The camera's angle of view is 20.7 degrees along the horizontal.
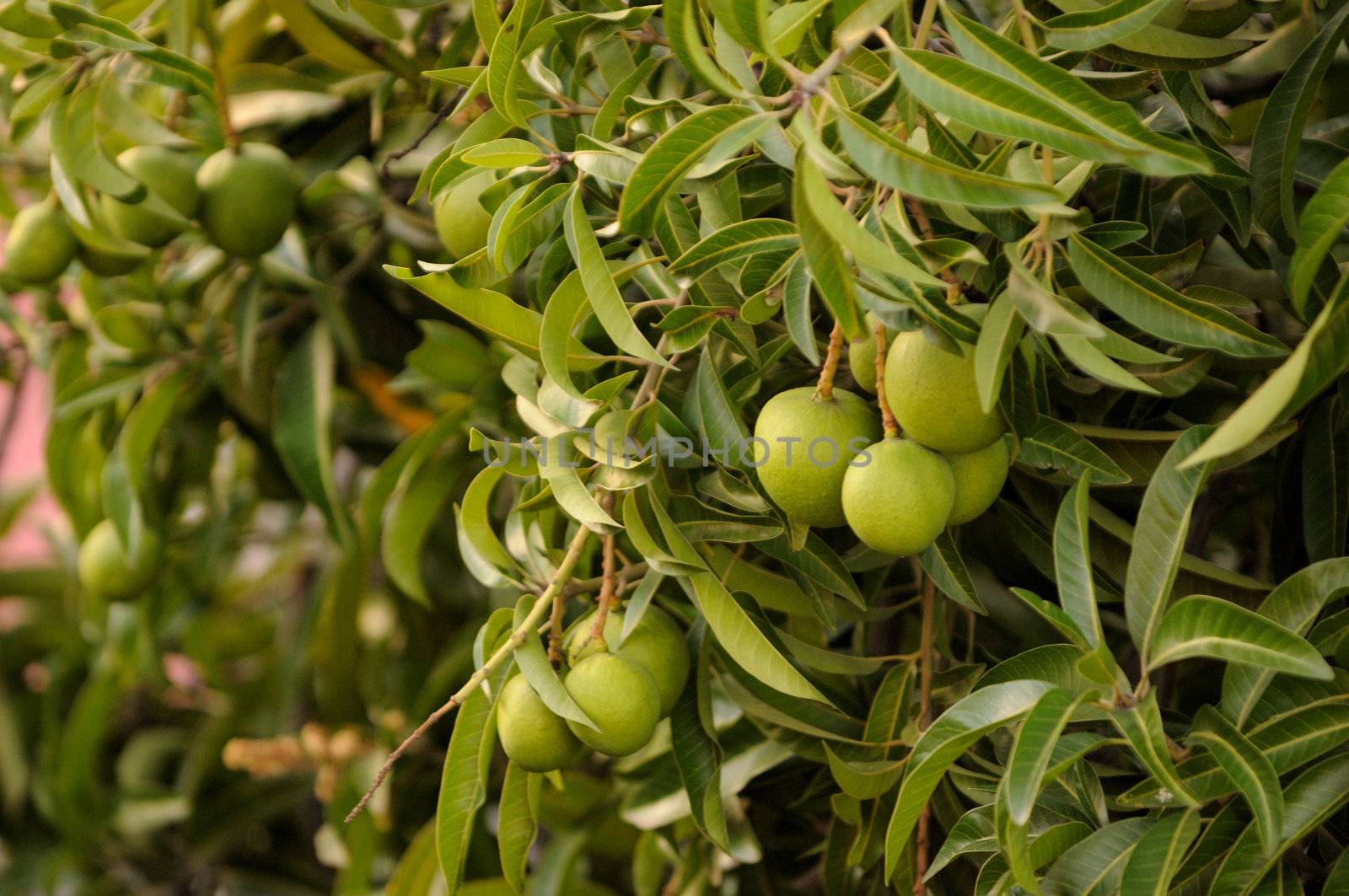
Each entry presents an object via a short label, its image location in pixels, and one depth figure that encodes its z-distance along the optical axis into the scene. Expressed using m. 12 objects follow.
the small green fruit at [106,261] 2.21
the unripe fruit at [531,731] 1.82
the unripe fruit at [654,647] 1.85
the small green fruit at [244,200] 2.15
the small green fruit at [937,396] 1.73
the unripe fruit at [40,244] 2.18
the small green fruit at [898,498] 1.73
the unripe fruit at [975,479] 1.78
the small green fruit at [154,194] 2.12
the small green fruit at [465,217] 1.94
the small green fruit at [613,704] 1.80
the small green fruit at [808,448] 1.76
